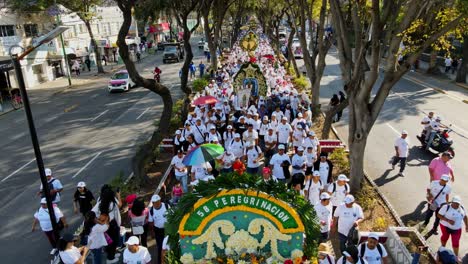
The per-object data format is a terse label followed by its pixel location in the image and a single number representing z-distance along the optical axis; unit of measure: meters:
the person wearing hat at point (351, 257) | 6.02
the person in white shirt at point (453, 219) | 7.91
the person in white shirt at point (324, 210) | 7.78
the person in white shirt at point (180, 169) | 10.72
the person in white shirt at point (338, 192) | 8.59
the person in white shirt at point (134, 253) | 6.68
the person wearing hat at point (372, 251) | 6.39
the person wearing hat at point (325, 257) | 6.23
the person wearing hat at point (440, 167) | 9.77
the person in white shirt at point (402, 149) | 12.07
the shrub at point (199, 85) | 24.83
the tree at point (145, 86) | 11.52
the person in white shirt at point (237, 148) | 11.59
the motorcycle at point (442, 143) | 13.80
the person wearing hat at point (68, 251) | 6.87
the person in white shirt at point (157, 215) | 7.99
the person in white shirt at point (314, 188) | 8.67
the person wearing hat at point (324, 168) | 9.70
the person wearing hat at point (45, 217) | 8.70
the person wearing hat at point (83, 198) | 9.62
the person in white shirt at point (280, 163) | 10.26
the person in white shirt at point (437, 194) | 8.82
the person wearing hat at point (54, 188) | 9.87
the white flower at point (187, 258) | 5.64
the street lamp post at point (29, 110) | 6.94
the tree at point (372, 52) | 9.00
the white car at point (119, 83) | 28.96
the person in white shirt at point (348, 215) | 7.70
